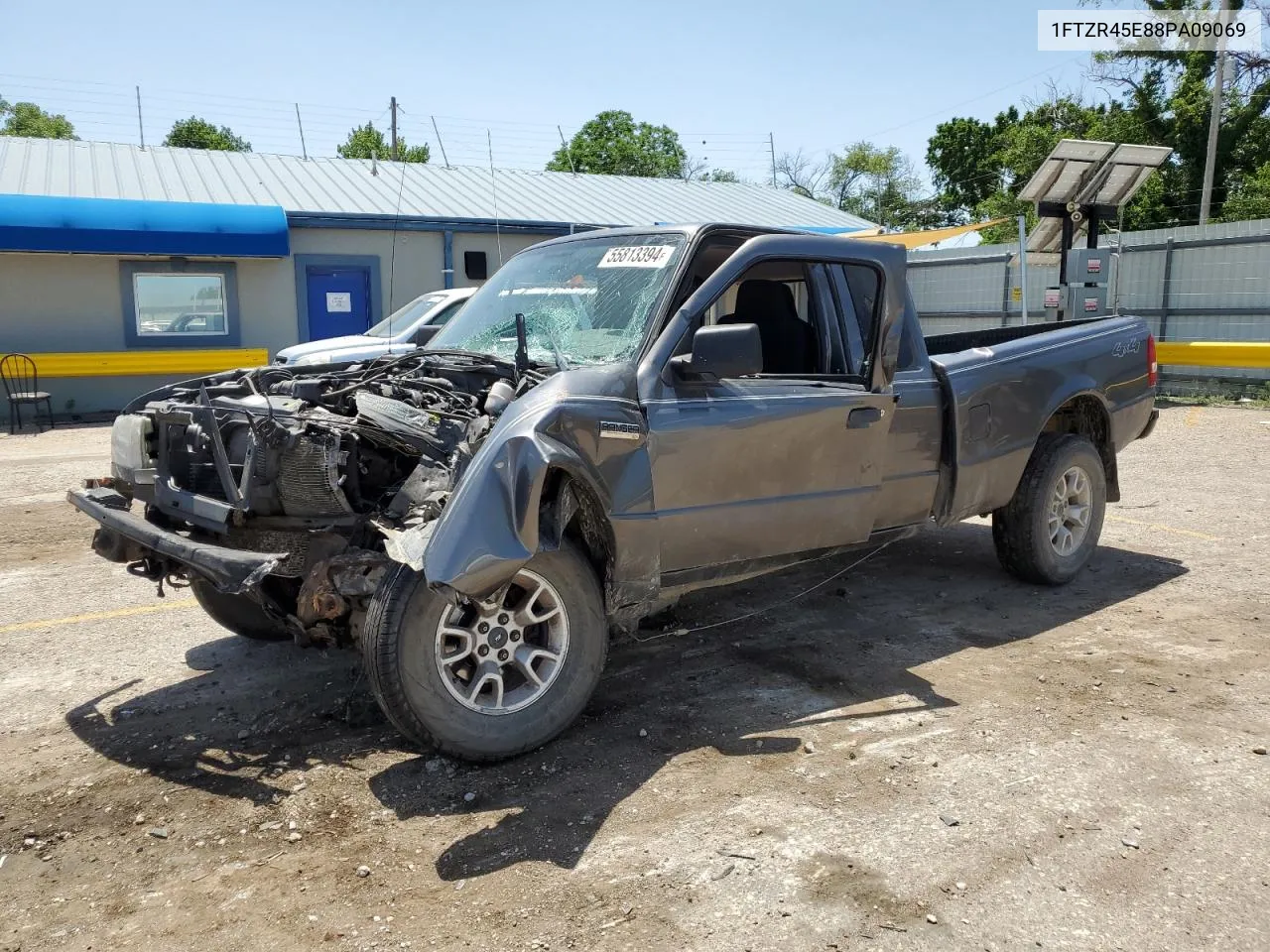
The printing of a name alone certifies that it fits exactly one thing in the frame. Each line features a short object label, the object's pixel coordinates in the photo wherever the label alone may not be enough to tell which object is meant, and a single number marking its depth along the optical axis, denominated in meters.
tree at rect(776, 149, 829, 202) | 56.31
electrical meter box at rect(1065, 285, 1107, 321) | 14.90
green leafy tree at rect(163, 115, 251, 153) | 61.12
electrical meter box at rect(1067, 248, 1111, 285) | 14.75
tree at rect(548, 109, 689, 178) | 55.25
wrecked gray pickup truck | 3.52
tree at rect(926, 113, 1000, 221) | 45.97
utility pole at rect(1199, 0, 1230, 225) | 29.34
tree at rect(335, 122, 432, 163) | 59.76
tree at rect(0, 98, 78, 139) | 61.61
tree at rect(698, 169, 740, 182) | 60.54
